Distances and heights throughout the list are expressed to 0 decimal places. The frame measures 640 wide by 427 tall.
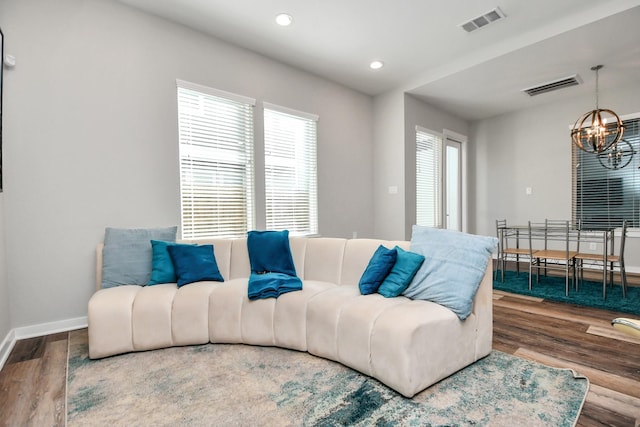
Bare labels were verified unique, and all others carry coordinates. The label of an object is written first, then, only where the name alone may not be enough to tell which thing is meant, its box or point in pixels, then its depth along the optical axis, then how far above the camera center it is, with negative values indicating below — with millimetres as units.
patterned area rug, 1575 -1018
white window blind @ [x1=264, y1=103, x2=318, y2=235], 4129 +566
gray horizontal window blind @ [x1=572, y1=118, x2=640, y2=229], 4895 +362
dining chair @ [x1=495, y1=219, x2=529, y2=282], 4260 -585
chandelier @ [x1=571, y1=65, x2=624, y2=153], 3854 +919
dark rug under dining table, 3238 -990
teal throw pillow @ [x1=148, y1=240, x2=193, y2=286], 2686 -433
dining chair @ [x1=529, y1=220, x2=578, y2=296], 3702 -573
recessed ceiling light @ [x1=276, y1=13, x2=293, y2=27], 3240 +2000
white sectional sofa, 1812 -745
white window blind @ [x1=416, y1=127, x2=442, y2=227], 5430 +571
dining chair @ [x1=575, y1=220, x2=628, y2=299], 3480 -588
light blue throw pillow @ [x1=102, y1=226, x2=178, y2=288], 2664 -355
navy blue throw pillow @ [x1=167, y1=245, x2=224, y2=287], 2660 -435
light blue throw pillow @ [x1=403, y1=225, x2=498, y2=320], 2057 -409
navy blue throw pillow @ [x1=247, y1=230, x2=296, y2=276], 2891 -372
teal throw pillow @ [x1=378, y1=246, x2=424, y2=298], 2229 -457
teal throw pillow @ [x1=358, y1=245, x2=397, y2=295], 2328 -456
